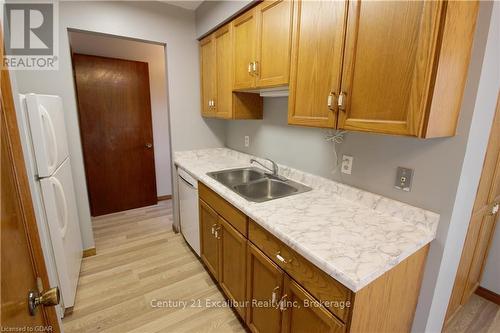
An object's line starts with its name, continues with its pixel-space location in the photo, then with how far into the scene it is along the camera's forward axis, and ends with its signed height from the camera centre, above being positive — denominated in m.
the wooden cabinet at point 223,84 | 2.03 +0.30
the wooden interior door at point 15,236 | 0.53 -0.31
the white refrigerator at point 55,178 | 1.38 -0.42
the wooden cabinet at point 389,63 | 0.83 +0.23
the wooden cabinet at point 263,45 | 1.43 +0.48
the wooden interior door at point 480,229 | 1.25 -0.66
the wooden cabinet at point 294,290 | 0.88 -0.75
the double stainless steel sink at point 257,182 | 1.81 -0.52
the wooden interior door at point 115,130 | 2.91 -0.21
